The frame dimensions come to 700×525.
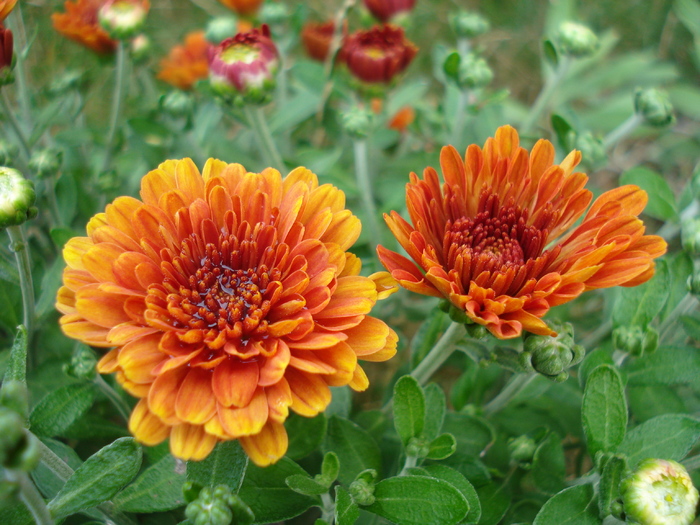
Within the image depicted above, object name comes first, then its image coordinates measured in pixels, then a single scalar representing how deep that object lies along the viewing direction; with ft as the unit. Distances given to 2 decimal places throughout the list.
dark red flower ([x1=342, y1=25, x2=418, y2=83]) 0.88
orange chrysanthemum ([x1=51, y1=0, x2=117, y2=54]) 0.91
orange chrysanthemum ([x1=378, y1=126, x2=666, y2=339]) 0.63
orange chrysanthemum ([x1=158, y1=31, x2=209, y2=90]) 1.00
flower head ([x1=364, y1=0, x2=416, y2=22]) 0.99
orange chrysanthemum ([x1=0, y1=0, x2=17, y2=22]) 0.71
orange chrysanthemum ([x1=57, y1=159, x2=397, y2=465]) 0.61
